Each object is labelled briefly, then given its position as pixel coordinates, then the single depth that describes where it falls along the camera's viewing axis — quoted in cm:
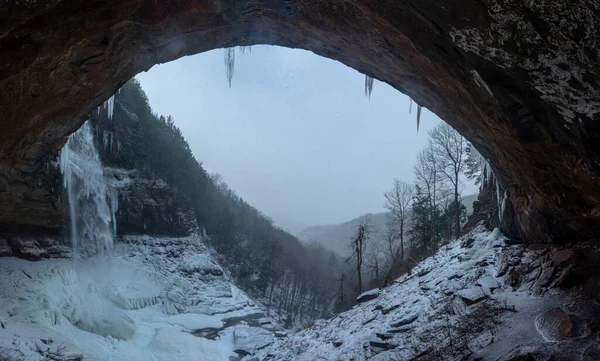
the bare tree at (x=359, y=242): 2545
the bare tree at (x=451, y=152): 2644
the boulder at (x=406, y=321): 1130
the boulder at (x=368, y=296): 1750
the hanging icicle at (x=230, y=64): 1199
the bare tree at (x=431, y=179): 3045
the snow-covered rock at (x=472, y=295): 981
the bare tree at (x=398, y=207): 3269
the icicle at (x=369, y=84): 1126
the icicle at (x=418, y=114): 1233
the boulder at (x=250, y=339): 1864
